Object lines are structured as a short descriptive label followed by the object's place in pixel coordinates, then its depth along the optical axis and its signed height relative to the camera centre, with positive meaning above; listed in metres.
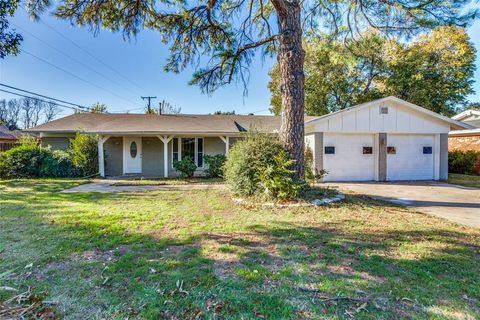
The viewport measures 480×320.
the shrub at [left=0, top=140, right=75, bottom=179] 12.27 -0.25
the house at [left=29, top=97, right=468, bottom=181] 11.53 +0.79
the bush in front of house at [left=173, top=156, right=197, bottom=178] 12.56 -0.43
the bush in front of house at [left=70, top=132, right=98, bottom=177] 12.65 +0.23
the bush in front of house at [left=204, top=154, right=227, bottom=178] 13.05 -0.35
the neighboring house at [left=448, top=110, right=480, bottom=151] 14.80 +1.19
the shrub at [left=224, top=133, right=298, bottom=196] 6.90 -0.11
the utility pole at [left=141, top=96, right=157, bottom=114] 28.05 +6.16
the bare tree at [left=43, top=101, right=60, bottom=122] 48.97 +8.79
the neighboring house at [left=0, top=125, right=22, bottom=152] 24.86 +2.12
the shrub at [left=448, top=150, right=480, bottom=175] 14.45 -0.33
